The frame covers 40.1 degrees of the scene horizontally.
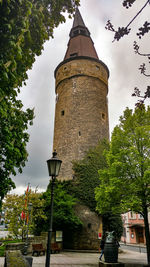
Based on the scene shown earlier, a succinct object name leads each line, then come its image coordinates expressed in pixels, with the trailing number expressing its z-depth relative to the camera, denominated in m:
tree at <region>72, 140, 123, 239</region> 16.55
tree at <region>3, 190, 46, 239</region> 13.91
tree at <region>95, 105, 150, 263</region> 10.62
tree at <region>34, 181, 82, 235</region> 14.40
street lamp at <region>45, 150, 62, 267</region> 5.39
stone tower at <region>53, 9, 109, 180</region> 19.56
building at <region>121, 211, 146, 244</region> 33.26
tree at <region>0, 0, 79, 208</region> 4.14
